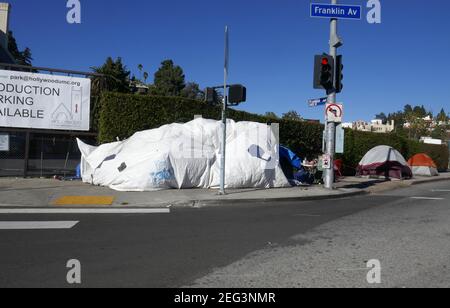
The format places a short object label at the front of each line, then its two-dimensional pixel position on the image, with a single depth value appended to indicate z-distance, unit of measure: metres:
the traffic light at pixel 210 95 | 13.80
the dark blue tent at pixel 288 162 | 17.31
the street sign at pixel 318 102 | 16.22
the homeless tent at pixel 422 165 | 29.25
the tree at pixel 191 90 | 71.62
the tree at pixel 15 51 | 48.77
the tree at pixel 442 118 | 105.30
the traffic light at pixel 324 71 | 15.45
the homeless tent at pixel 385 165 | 24.33
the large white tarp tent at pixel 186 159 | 14.09
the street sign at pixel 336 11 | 15.26
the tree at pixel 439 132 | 88.27
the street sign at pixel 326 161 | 15.99
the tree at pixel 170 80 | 70.50
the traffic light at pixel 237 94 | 13.20
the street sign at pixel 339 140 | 16.73
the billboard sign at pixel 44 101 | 16.12
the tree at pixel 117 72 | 44.41
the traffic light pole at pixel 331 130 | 16.08
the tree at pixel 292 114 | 67.38
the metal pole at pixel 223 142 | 13.41
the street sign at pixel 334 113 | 16.06
